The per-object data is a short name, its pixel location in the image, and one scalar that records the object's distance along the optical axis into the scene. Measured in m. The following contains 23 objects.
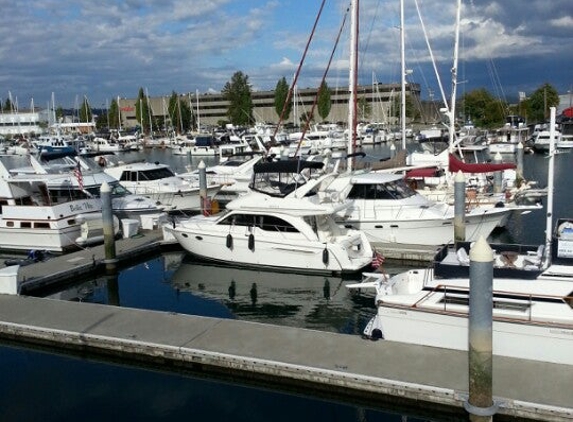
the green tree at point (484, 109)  102.03
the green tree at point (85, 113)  131.69
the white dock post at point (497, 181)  28.54
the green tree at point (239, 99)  125.12
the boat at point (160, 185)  31.44
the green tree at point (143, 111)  124.00
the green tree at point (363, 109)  109.60
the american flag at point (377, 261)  16.08
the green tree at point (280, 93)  121.88
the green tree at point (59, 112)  152.90
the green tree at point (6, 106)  156.75
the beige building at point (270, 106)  114.94
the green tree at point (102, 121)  147.20
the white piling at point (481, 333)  8.80
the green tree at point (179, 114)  118.63
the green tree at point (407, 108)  111.12
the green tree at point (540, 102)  104.06
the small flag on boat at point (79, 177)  22.81
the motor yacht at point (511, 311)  10.48
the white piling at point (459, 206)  19.34
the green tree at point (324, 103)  118.31
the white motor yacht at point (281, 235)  18.50
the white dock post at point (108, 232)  19.56
